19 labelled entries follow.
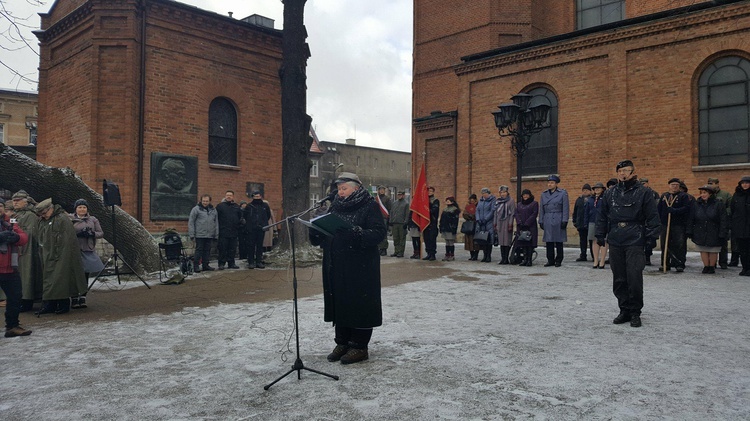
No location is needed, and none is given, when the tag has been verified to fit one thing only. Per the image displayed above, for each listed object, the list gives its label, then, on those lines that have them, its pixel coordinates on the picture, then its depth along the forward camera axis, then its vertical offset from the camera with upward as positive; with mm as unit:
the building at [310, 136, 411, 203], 53375 +5301
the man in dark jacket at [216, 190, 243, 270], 12375 -357
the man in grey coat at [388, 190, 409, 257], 15156 -228
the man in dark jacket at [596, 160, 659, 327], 6012 -215
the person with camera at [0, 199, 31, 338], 5980 -802
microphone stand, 4161 -1241
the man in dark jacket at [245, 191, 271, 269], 12594 -329
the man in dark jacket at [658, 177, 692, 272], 10445 -76
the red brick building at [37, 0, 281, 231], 14492 +3268
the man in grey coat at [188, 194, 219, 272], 11969 -330
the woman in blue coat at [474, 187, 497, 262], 13203 -79
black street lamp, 12867 +2394
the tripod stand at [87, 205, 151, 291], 9273 -824
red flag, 14086 +223
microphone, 4789 +164
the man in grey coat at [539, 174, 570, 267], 12008 -61
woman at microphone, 4703 -518
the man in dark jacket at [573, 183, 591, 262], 12343 -108
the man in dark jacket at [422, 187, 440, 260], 14078 -474
